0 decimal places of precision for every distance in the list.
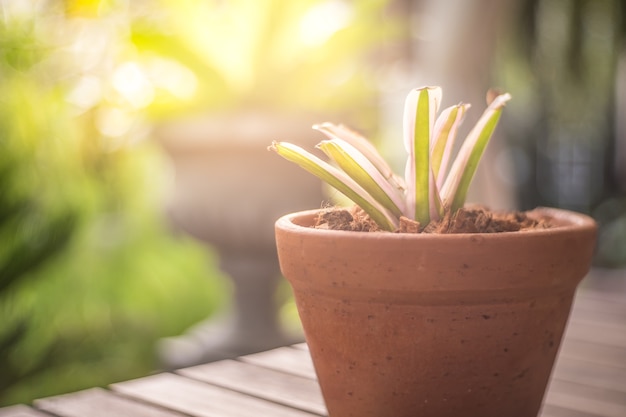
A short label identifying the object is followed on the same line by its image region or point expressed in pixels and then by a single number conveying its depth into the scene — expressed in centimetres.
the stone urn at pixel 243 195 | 283
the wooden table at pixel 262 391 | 75
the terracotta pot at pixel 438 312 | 65
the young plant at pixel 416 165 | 67
